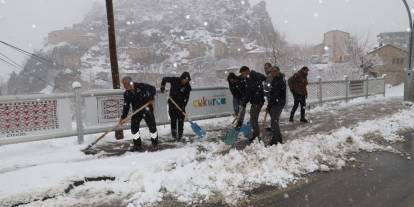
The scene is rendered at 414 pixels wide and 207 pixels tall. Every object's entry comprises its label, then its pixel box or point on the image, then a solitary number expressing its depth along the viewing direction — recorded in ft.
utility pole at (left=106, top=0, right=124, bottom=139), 31.19
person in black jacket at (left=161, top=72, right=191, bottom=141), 30.86
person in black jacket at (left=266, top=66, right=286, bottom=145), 27.94
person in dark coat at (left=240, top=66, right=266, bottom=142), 29.40
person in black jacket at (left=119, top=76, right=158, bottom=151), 27.14
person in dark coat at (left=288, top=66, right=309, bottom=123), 41.01
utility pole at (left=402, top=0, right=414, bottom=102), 58.75
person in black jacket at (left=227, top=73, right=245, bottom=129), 32.78
